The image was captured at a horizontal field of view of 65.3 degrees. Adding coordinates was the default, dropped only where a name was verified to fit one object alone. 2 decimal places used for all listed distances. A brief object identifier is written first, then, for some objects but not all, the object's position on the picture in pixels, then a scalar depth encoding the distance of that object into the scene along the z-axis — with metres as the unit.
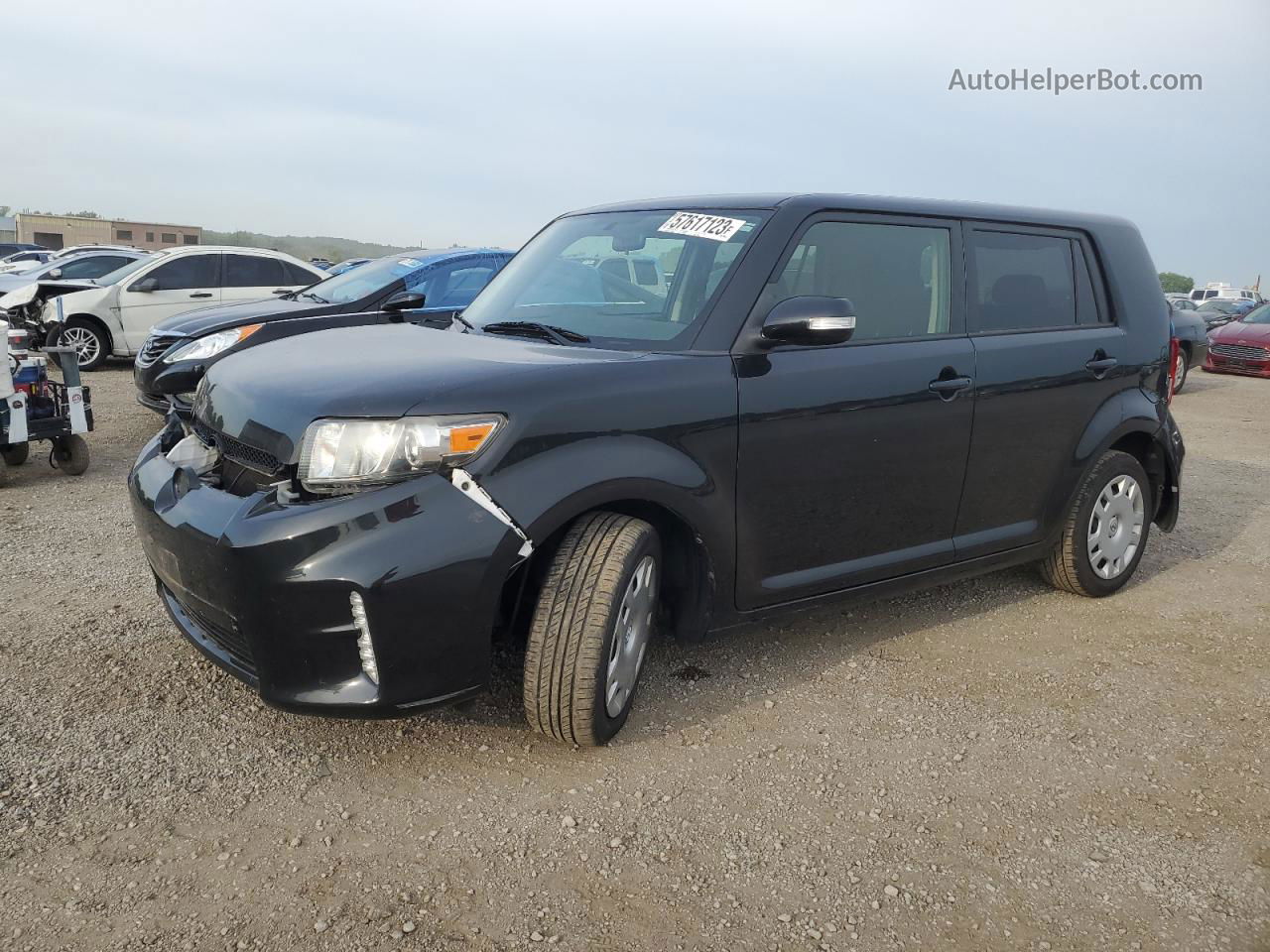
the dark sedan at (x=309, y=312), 6.95
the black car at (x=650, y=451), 2.58
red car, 16.41
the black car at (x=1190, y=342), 13.73
